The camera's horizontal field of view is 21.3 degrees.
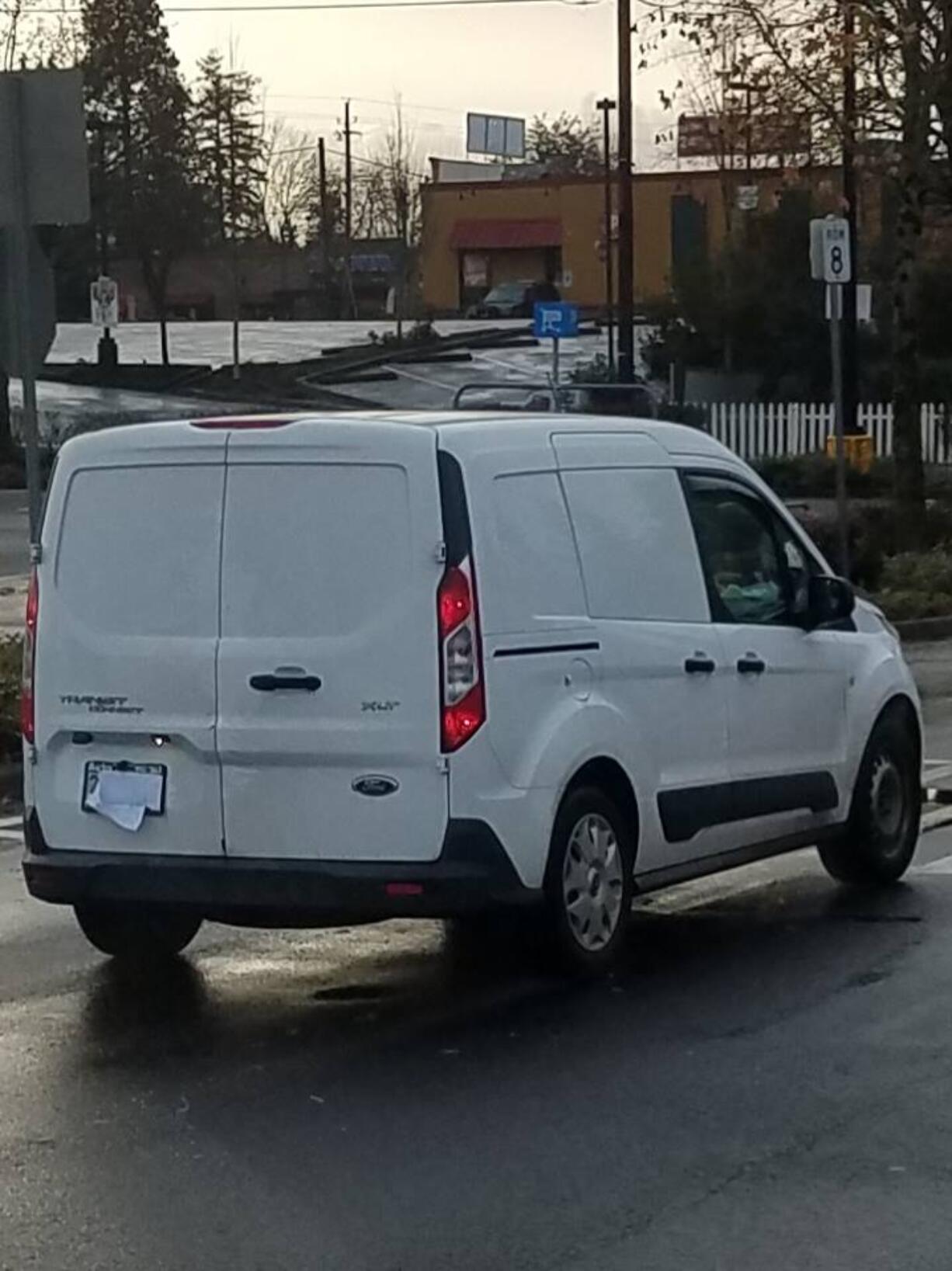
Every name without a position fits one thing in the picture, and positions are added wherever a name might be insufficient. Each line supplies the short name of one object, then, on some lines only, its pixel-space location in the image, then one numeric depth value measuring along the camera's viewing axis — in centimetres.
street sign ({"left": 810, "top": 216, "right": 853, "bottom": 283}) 2036
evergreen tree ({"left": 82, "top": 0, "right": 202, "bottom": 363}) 6150
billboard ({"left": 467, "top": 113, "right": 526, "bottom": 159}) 10044
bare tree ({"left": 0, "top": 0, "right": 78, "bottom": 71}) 4641
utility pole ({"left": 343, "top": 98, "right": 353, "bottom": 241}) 9219
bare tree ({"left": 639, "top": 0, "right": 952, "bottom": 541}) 2384
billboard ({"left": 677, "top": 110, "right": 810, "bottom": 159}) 2498
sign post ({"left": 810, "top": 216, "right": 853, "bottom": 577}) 1980
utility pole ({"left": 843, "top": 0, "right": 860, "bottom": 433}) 2380
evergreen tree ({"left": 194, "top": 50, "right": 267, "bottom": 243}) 6675
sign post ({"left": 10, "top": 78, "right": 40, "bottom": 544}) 1312
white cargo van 809
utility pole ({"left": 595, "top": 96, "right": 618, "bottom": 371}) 5869
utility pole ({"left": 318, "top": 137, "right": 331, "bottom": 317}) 9181
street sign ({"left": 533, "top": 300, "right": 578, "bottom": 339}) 3170
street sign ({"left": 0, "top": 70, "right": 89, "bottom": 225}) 1310
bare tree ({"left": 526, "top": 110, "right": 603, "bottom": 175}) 10281
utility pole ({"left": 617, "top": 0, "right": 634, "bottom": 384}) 3722
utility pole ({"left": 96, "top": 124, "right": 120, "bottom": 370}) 5994
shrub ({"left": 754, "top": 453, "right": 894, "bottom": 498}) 3450
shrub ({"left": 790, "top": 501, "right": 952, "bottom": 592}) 2288
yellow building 7556
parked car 7706
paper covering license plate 837
